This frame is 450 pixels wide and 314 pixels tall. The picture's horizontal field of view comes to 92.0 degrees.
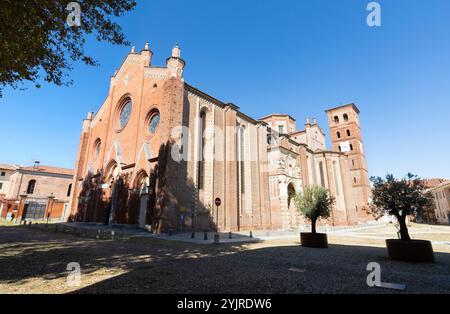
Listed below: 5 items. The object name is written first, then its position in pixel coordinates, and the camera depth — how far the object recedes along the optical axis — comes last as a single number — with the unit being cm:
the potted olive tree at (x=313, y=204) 1283
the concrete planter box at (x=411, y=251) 774
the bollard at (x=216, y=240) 1268
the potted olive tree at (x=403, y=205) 791
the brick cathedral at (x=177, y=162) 1906
